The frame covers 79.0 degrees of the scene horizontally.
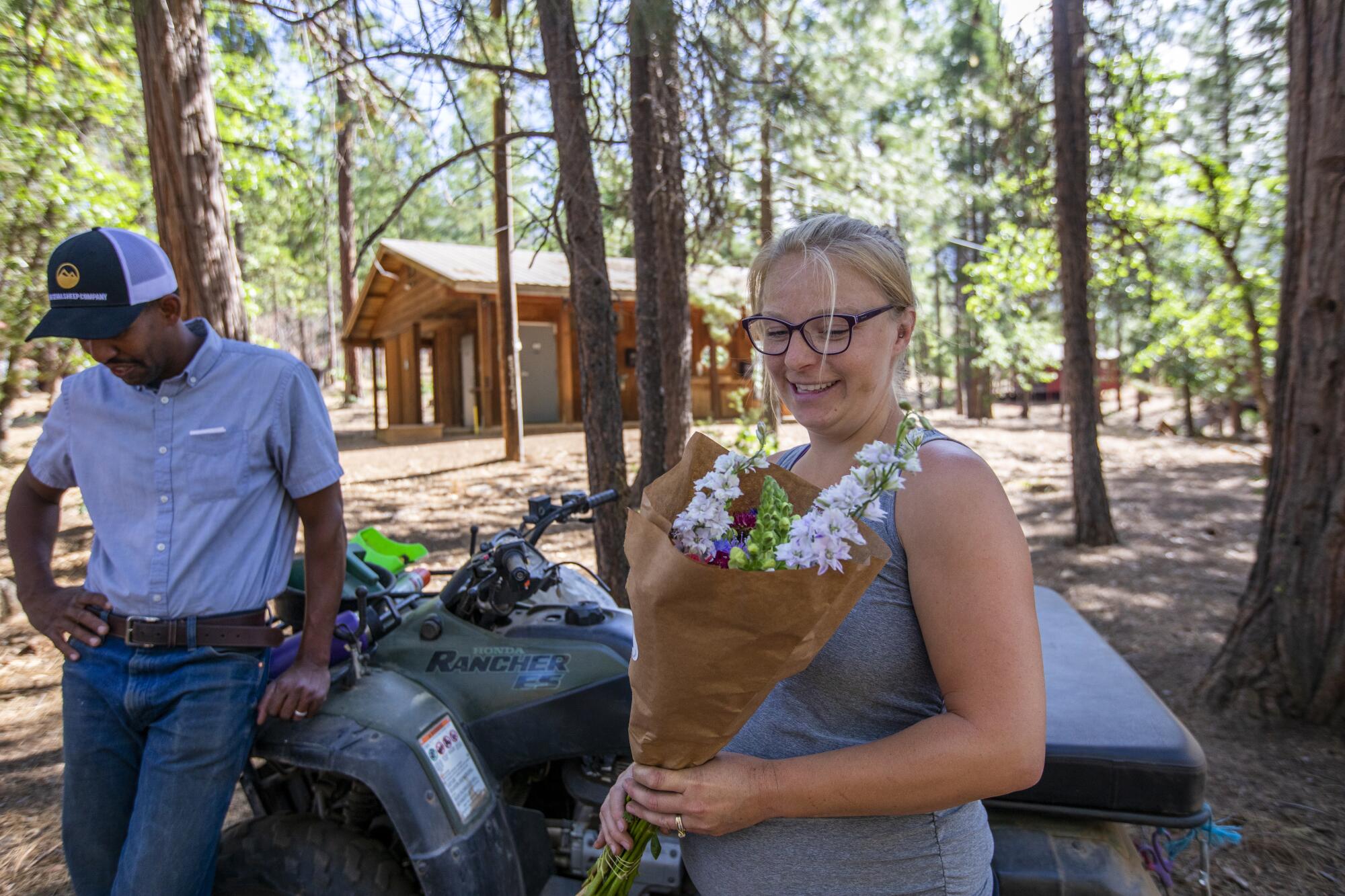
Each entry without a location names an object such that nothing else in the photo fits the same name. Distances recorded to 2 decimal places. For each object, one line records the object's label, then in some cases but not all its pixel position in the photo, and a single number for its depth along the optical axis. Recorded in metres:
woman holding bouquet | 1.11
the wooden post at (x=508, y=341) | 12.53
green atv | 1.85
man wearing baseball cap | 2.01
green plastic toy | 2.88
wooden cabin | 16.23
